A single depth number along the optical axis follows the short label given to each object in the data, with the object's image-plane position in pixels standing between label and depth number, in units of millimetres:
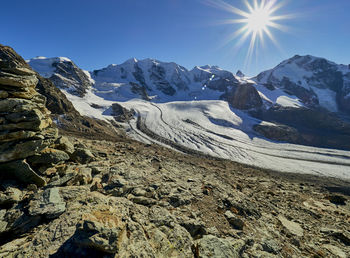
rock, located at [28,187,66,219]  4301
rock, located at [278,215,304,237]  7078
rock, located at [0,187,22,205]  4279
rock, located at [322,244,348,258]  6279
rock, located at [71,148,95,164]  8562
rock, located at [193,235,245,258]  4520
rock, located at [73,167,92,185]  6480
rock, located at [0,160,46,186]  5395
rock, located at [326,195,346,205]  13036
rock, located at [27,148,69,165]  6166
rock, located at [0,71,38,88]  6105
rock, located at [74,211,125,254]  3324
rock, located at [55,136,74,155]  7939
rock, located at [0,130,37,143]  5578
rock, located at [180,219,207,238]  5270
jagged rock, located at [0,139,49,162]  5423
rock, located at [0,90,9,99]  5864
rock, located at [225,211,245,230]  6164
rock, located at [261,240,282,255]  5426
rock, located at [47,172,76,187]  5793
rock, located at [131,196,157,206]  6010
